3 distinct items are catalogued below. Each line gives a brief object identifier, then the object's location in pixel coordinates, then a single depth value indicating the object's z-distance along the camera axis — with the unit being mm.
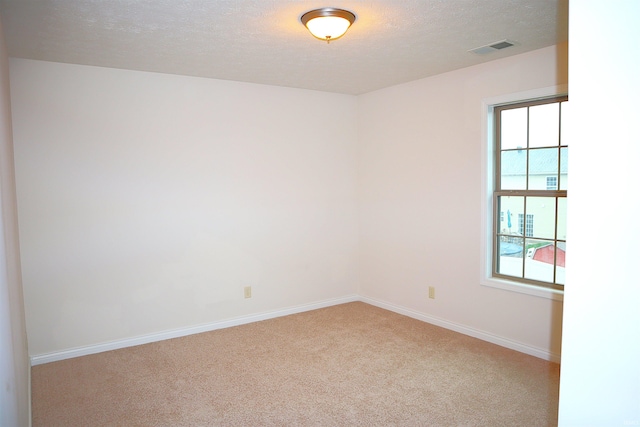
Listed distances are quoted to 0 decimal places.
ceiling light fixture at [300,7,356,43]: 2650
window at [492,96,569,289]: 3615
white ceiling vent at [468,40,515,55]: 3338
